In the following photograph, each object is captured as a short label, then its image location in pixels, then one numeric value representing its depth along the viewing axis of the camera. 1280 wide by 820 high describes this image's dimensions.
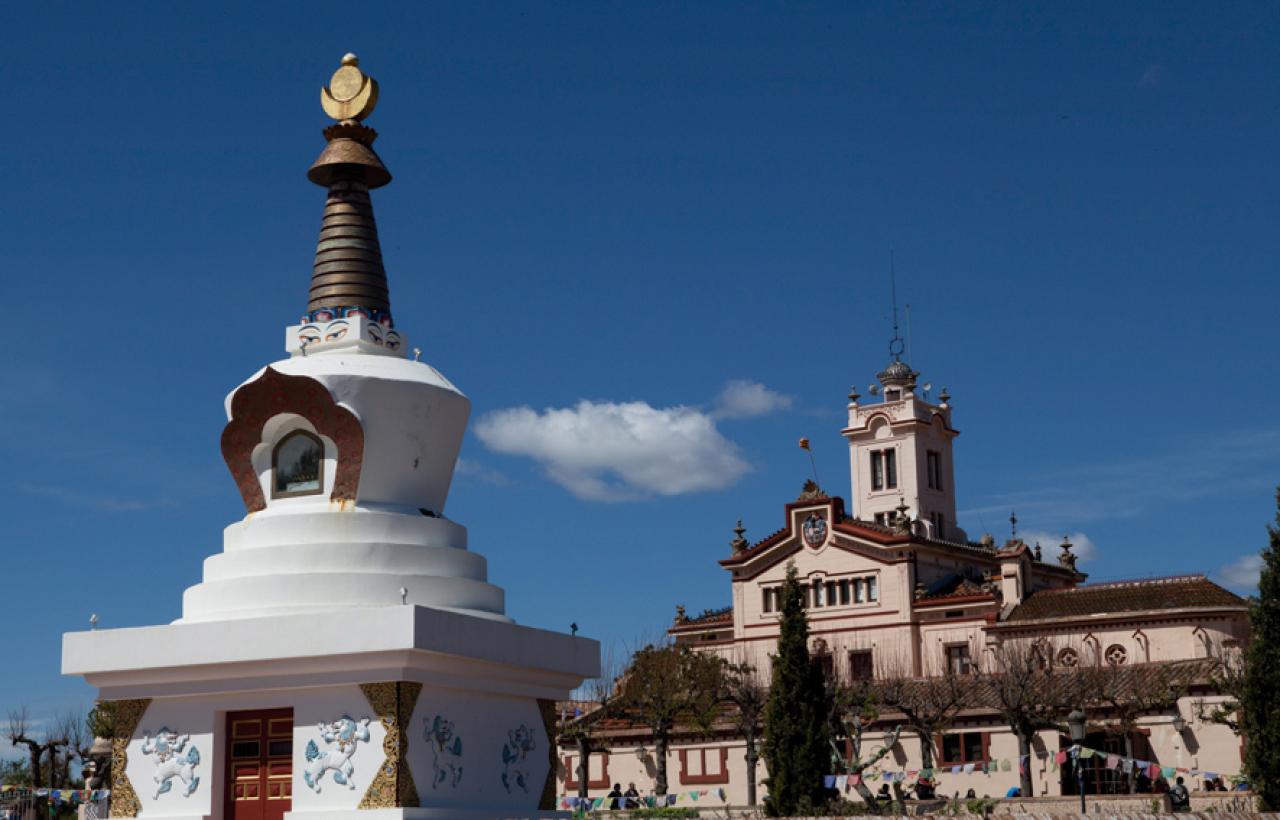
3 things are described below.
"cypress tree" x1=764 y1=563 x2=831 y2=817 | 39.09
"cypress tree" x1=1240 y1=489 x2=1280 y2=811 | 33.44
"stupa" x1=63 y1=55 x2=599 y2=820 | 25.95
